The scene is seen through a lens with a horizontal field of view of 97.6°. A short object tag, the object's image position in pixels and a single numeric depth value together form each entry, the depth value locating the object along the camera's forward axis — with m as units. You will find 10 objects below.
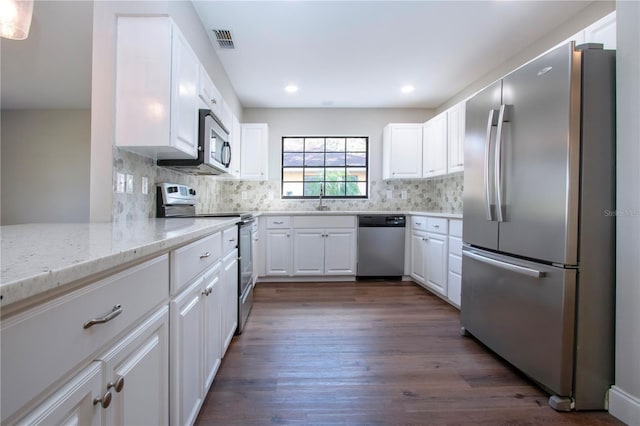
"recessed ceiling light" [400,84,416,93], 3.64
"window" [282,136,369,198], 4.45
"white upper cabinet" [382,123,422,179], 4.02
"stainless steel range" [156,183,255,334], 1.97
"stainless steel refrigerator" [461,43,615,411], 1.38
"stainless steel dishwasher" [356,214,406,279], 3.82
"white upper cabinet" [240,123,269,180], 3.94
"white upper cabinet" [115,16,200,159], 1.57
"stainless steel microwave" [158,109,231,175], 2.00
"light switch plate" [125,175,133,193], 1.65
